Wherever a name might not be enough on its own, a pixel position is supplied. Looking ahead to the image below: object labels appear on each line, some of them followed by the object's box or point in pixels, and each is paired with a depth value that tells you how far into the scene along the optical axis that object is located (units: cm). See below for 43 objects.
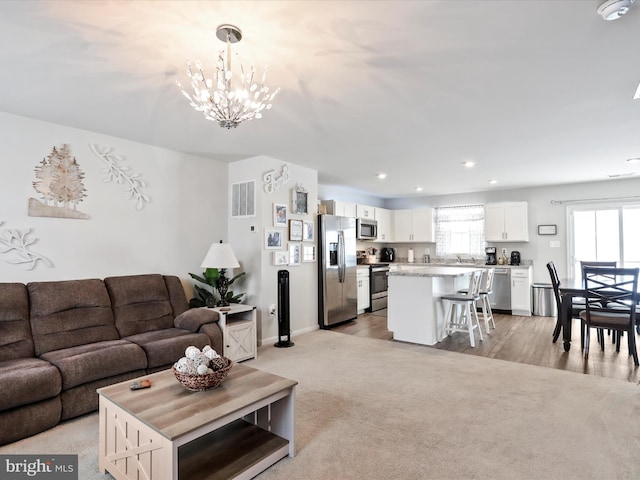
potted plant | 429
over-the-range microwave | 719
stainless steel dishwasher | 672
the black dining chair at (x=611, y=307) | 372
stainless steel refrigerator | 547
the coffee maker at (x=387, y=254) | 845
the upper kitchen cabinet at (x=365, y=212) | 723
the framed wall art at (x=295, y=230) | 504
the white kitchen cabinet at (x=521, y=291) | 655
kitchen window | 754
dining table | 425
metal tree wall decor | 332
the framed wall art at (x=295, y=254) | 503
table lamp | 395
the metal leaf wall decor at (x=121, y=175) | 374
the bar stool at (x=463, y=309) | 459
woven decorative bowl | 206
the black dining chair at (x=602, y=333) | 431
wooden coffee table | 172
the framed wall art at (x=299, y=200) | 507
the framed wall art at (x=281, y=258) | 478
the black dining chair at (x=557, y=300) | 460
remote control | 212
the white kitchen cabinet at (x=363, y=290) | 664
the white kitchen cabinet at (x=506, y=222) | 692
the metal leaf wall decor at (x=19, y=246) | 312
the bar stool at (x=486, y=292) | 512
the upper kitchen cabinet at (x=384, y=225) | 800
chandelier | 199
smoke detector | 164
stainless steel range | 697
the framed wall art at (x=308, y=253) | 527
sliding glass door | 614
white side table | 383
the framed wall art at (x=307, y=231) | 527
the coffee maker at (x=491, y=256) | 722
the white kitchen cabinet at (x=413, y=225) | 802
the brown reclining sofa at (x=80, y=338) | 242
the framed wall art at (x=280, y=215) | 481
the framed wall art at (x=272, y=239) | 468
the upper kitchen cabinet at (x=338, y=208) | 653
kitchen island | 459
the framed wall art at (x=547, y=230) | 675
